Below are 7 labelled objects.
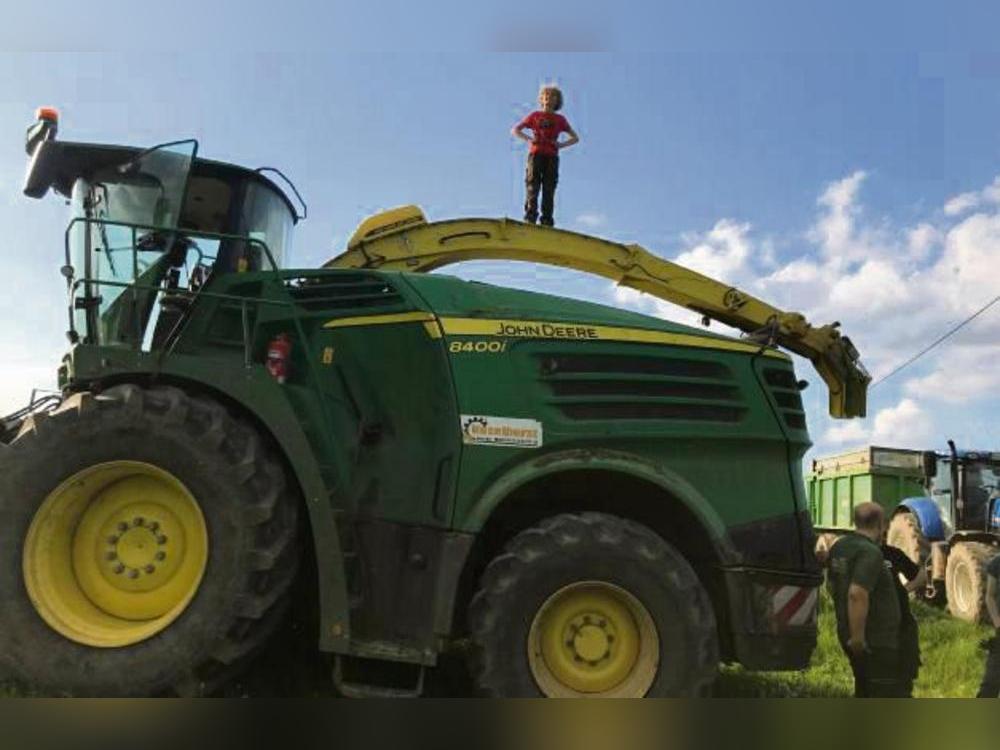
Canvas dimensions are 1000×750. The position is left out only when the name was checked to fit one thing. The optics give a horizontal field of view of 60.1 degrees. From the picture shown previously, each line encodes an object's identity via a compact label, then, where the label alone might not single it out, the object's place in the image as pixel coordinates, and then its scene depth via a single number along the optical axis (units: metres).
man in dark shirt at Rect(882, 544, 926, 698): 4.71
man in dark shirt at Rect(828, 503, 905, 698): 4.54
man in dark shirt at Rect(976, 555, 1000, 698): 5.20
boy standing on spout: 4.87
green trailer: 14.27
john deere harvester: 3.45
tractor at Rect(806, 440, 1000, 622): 10.59
